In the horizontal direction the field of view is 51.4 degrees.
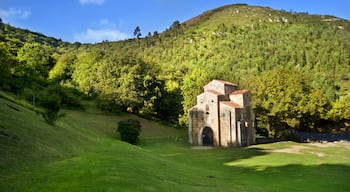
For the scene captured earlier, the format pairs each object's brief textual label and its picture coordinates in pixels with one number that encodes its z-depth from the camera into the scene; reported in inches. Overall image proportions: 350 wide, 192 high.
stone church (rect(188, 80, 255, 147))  2327.8
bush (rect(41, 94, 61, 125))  1639.6
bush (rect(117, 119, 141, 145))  2385.5
